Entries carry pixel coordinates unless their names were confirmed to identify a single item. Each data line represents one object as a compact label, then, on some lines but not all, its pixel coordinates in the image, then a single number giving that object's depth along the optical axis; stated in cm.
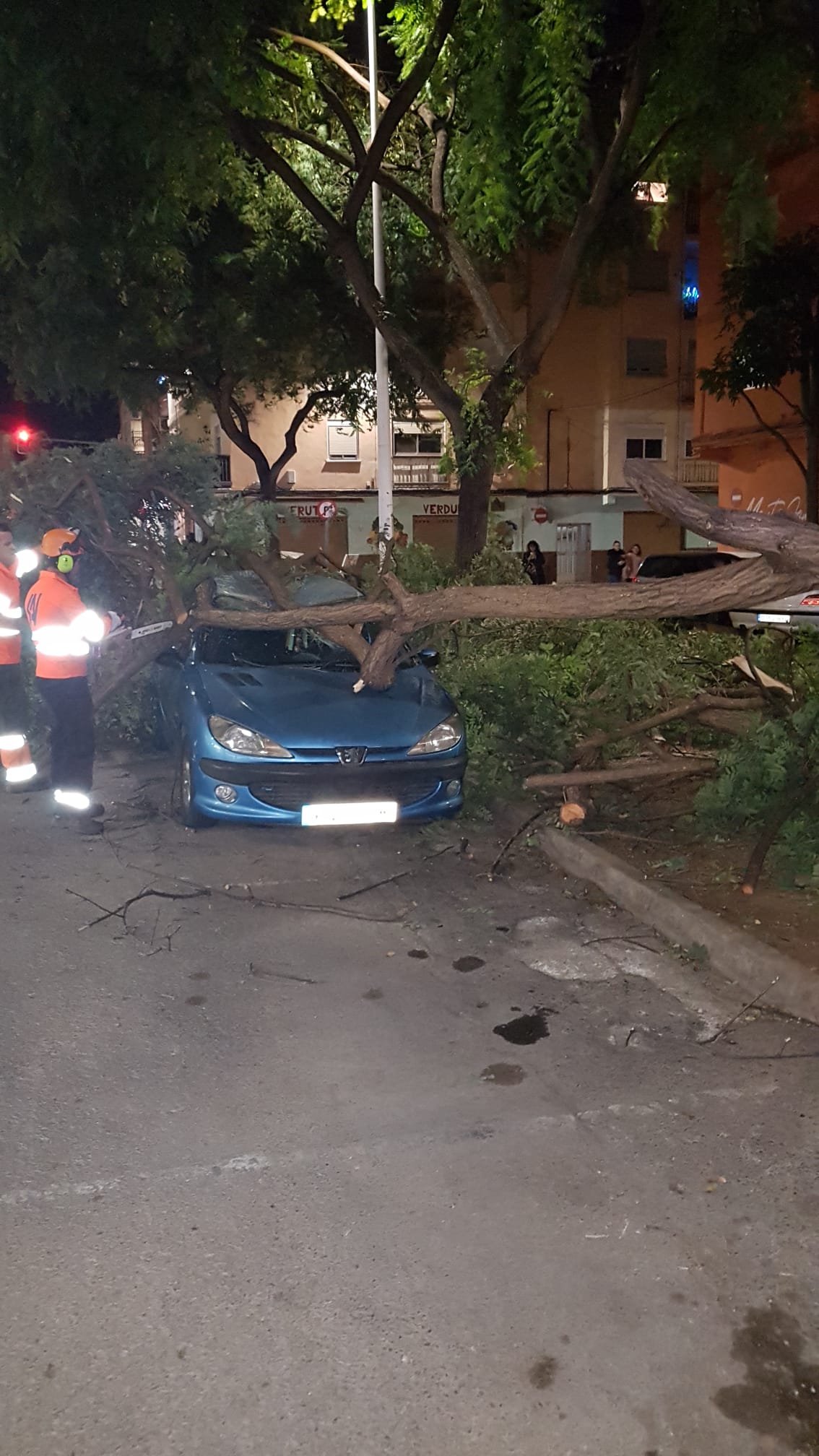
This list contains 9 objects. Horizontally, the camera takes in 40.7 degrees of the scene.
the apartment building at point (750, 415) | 1952
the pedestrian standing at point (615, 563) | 2367
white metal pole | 1283
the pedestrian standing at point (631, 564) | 2205
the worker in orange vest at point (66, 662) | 708
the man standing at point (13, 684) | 786
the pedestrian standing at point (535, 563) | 1948
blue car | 625
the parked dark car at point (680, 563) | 1652
